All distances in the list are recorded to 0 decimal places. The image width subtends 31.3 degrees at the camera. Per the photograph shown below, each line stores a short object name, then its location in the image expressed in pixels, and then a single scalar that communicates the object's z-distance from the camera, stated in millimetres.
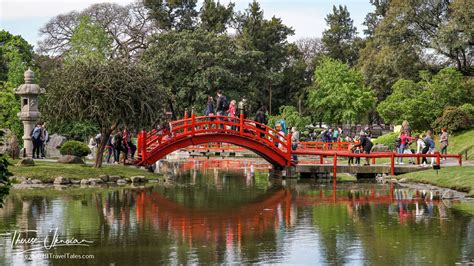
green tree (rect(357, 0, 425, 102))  64875
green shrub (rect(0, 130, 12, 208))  13625
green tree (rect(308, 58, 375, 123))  75188
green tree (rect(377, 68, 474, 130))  57031
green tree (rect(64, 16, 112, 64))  69750
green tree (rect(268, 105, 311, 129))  75625
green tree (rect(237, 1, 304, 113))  84000
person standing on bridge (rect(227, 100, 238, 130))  41697
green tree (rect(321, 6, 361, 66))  96438
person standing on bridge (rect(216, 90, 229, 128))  41062
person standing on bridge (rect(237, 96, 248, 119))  40866
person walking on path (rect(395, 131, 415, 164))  42053
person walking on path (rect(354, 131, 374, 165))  40688
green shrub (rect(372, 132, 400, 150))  58025
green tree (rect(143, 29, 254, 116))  72188
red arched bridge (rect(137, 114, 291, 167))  38969
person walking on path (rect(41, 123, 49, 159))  41459
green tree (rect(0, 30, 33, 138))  54344
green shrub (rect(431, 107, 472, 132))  51812
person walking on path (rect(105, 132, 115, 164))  42419
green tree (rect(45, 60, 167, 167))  35188
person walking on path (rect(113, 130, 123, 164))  39997
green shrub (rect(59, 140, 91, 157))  39406
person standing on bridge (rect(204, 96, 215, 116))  41850
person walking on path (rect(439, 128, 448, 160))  43219
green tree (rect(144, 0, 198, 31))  85812
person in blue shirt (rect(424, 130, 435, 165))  39844
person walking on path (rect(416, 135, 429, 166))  40000
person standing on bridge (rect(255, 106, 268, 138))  42938
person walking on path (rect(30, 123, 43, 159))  40125
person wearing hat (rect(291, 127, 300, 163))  41875
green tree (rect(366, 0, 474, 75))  62731
